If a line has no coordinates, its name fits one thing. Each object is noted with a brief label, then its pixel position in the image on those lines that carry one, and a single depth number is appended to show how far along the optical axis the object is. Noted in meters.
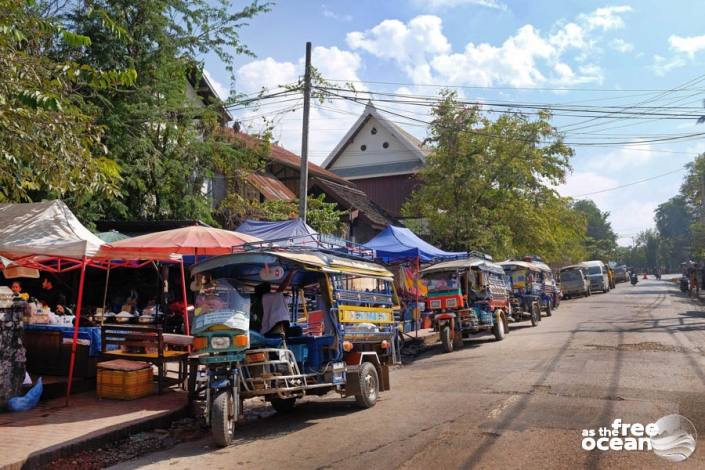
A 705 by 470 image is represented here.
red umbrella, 10.18
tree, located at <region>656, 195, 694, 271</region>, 99.81
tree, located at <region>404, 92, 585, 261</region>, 27.91
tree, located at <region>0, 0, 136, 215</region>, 7.67
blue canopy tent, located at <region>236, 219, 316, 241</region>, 15.06
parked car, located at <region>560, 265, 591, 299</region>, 40.31
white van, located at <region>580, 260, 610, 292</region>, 45.31
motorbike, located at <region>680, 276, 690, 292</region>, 43.08
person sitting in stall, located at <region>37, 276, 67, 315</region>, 15.86
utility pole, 16.17
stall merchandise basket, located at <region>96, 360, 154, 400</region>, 9.01
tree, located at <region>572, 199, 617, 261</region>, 94.44
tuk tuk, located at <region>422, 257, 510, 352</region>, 15.82
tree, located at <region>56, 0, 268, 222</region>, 15.99
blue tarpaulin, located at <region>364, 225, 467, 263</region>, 17.16
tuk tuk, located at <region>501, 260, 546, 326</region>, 21.72
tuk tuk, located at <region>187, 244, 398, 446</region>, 7.00
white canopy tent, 8.98
